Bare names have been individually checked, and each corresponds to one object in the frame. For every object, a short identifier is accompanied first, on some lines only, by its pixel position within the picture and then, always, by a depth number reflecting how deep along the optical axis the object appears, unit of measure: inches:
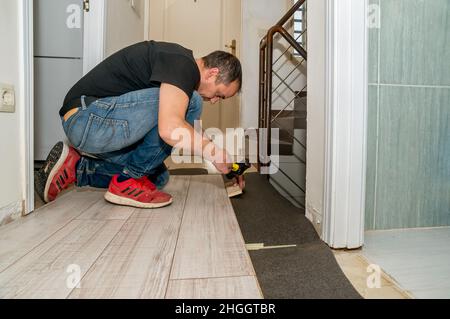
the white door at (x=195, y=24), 128.4
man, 42.2
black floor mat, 29.5
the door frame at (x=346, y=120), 40.9
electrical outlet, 40.4
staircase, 86.2
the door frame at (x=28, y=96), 44.3
